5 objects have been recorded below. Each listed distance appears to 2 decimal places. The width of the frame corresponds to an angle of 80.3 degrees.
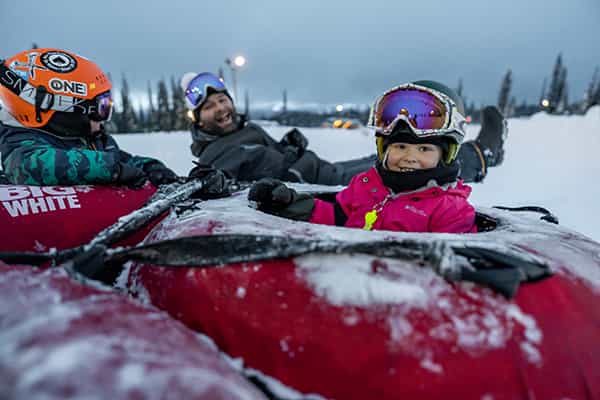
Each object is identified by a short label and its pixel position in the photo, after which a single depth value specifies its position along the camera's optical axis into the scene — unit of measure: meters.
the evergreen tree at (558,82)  56.00
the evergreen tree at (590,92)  53.56
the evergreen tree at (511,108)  64.07
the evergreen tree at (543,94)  58.96
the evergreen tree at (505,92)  58.88
